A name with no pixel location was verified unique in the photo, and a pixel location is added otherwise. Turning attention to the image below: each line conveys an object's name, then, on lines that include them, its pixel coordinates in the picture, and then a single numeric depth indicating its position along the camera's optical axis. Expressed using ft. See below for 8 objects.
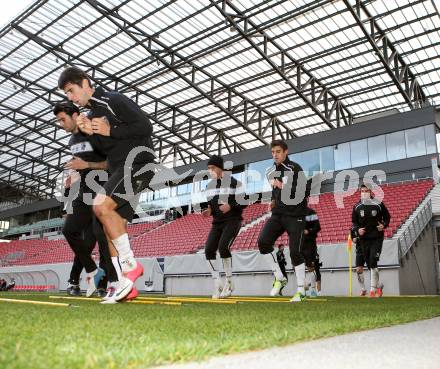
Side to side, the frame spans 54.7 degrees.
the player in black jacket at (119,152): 11.64
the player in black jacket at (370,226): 23.36
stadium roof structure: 61.93
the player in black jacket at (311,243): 24.35
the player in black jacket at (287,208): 16.52
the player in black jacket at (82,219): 15.47
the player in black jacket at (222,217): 19.10
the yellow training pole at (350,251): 30.83
